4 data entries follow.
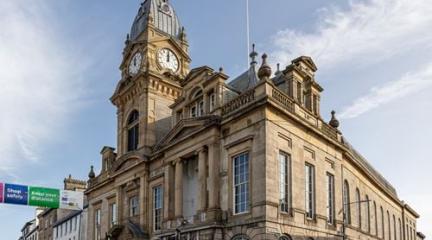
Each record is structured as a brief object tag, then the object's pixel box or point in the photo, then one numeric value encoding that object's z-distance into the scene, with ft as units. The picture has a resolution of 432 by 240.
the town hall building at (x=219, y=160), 82.07
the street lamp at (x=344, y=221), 98.31
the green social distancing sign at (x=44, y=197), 120.67
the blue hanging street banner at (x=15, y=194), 116.88
